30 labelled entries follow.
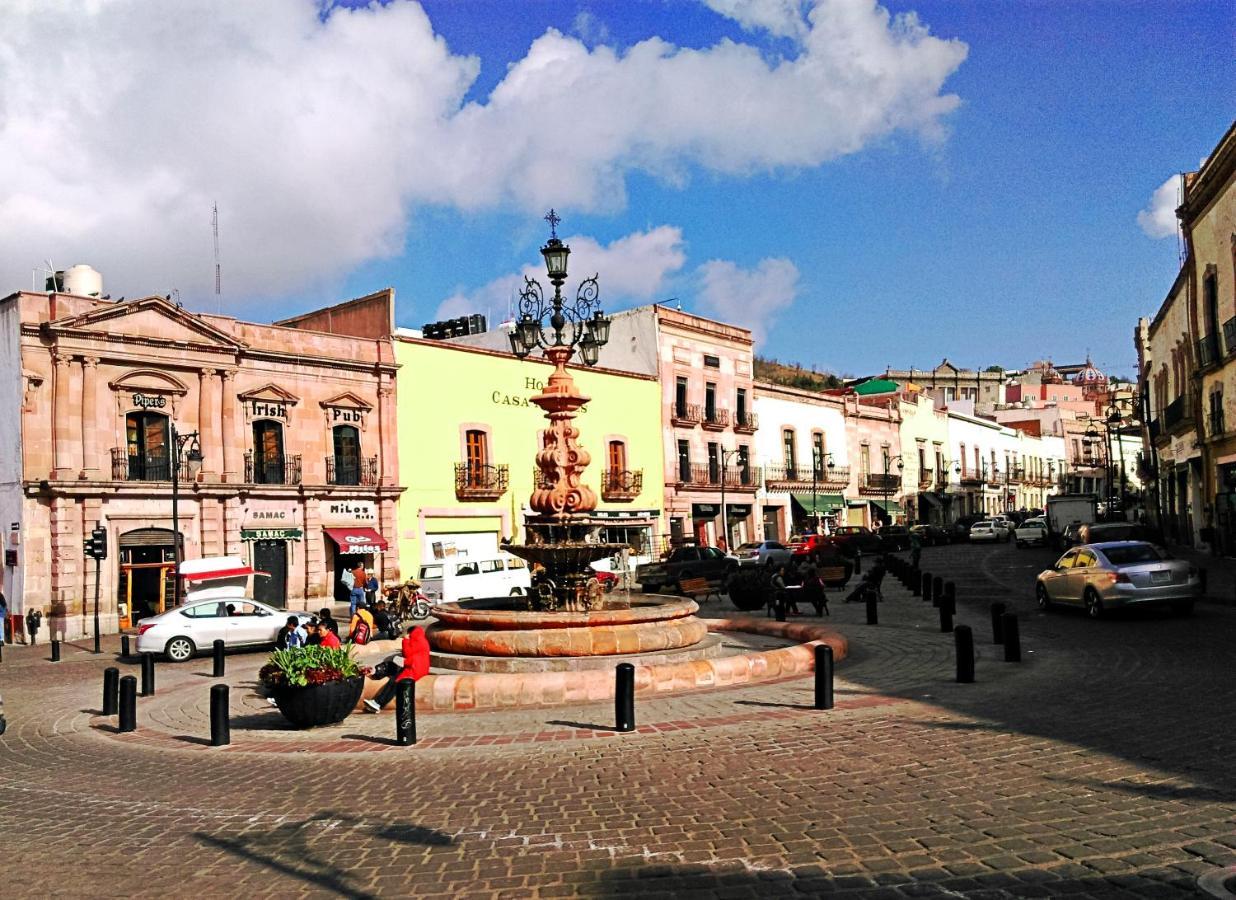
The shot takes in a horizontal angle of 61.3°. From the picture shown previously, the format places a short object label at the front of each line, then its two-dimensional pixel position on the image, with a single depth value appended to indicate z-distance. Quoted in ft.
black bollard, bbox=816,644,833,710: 36.22
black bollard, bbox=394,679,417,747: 33.73
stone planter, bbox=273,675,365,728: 37.11
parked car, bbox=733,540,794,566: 128.57
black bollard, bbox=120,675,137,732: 39.83
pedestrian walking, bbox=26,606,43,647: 84.89
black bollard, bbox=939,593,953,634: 59.26
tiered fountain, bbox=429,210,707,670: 44.37
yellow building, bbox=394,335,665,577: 118.73
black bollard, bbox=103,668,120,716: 44.21
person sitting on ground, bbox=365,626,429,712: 38.14
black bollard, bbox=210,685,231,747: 35.70
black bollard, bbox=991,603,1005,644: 50.06
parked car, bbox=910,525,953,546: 174.70
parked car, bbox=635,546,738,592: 99.81
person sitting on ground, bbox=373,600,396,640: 68.85
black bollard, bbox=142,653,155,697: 49.73
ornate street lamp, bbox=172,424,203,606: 85.71
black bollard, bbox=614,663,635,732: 34.24
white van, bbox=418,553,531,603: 90.89
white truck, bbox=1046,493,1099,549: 148.77
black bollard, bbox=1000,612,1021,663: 45.96
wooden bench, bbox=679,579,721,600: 95.20
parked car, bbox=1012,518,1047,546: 157.28
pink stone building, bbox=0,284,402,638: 88.74
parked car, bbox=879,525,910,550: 157.91
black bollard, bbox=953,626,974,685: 40.86
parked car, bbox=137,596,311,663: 67.67
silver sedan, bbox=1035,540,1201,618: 59.16
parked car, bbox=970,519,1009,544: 178.19
